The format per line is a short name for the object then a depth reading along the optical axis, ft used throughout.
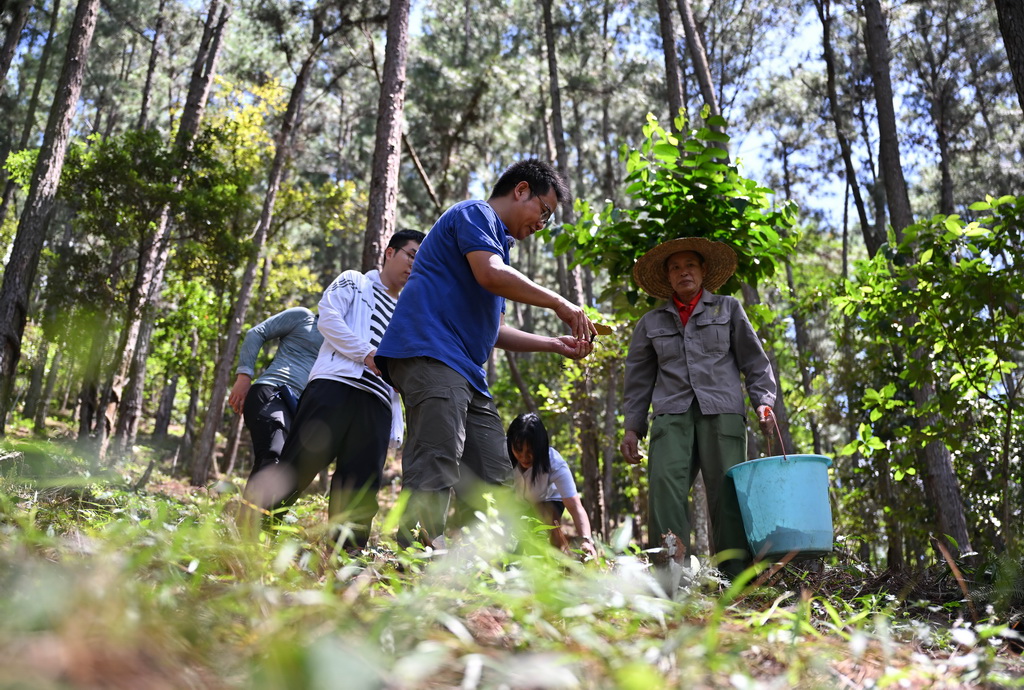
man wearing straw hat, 12.83
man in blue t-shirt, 9.27
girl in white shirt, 15.79
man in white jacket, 12.53
